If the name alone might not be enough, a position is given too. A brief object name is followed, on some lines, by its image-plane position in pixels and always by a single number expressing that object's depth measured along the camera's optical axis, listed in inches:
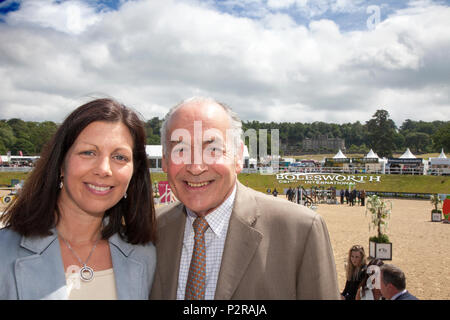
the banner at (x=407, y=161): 1738.4
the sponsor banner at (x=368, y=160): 1856.5
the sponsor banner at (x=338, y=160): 1940.2
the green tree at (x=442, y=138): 2805.1
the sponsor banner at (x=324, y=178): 1627.7
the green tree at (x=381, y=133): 3321.9
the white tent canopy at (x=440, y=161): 1674.5
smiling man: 79.9
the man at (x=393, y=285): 187.6
